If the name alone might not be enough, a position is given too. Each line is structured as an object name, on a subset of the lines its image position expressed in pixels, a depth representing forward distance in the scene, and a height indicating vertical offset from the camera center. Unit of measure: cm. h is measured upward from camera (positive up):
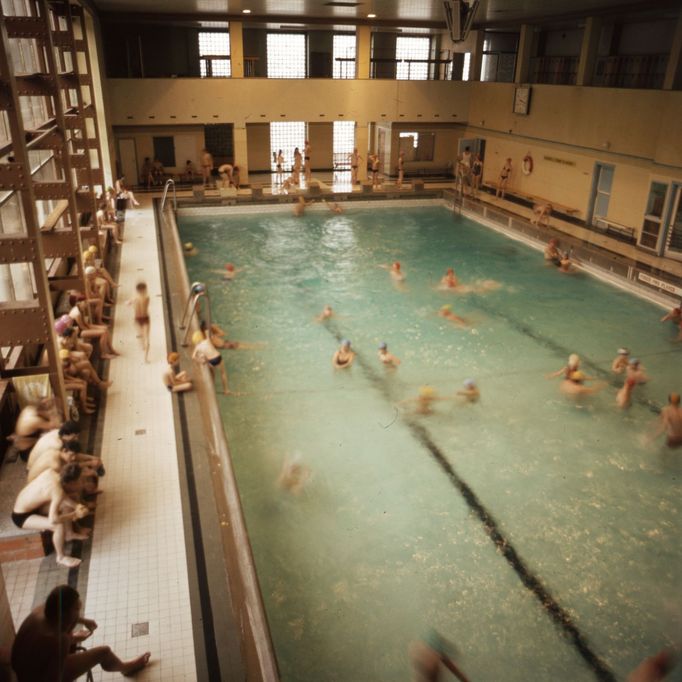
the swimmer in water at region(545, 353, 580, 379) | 819 -343
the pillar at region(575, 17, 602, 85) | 1622 +136
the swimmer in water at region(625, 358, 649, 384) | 812 -339
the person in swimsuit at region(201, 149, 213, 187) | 1977 -212
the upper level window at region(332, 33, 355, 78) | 2245 +160
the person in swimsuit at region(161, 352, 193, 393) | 673 -296
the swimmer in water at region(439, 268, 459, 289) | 1236 -345
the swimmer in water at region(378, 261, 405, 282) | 1265 -347
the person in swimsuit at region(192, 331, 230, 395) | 722 -286
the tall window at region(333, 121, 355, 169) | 2425 -166
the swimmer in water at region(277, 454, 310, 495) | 650 -388
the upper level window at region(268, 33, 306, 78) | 2202 +150
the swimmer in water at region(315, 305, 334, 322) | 1079 -361
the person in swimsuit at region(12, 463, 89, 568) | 425 -273
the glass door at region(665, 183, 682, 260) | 1327 -252
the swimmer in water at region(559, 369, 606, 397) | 829 -364
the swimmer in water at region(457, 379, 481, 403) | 807 -365
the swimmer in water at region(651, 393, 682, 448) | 693 -345
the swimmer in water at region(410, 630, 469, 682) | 371 -357
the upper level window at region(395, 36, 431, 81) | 2328 +167
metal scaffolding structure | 502 -105
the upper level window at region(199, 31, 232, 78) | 2116 +153
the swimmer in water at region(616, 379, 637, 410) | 786 -356
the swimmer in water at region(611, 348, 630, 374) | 866 -349
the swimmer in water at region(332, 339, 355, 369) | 884 -353
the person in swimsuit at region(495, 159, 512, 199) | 1967 -231
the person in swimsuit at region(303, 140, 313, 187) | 2043 -199
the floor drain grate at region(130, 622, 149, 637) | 383 -317
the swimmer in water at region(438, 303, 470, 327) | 1070 -362
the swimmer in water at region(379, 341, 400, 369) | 896 -360
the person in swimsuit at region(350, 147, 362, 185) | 2056 -207
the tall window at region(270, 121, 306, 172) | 2319 -144
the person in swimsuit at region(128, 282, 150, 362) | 804 -271
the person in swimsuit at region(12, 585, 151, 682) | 287 -245
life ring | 1875 -179
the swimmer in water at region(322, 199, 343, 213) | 1826 -302
